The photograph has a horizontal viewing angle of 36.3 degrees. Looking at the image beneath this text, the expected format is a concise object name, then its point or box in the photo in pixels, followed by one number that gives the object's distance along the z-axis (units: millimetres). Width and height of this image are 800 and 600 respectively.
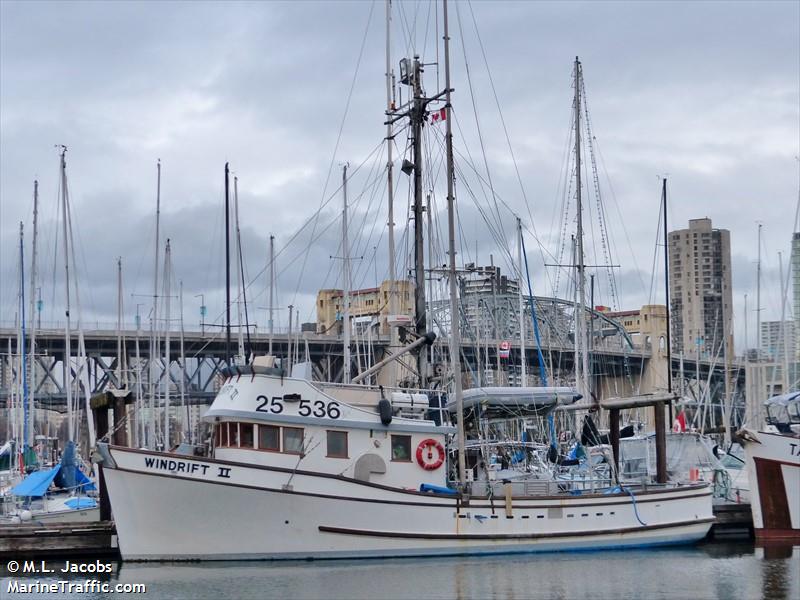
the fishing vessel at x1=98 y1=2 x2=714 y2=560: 31469
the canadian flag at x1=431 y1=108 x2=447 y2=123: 37156
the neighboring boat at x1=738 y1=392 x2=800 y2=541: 37000
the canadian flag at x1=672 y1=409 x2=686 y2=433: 51656
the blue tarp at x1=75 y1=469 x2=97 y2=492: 47469
